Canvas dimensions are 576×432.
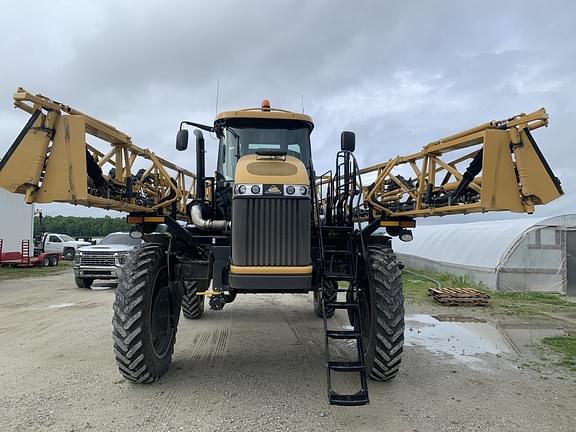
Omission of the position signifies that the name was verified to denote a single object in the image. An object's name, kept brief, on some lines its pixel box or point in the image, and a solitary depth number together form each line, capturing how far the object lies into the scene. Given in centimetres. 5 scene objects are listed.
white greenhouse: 1480
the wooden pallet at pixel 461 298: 1202
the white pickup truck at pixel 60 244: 2947
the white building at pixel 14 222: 2234
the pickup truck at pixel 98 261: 1508
